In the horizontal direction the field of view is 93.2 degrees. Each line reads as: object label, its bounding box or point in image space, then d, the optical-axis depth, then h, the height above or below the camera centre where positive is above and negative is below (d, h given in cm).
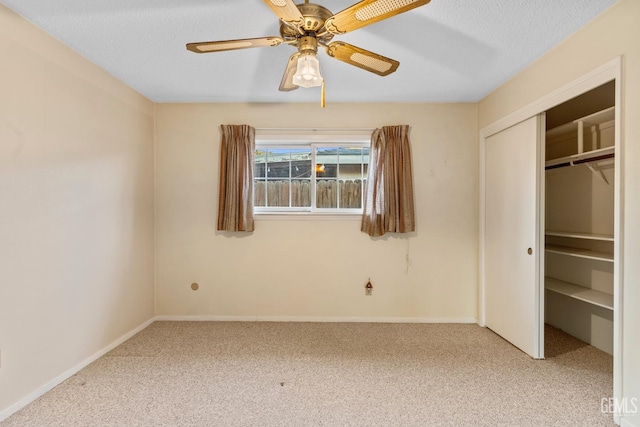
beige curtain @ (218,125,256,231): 313 +34
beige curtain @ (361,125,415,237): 310 +28
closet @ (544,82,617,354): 249 -5
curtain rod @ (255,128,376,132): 324 +89
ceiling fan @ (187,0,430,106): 125 +85
